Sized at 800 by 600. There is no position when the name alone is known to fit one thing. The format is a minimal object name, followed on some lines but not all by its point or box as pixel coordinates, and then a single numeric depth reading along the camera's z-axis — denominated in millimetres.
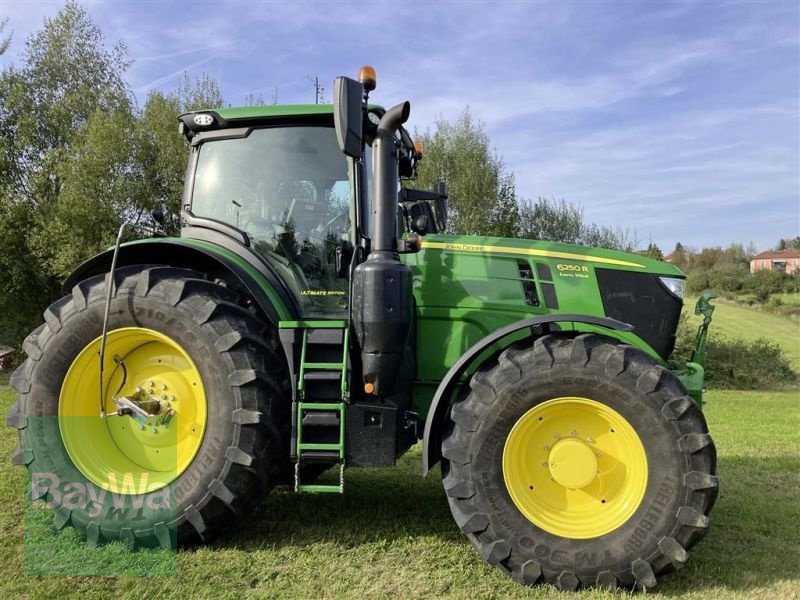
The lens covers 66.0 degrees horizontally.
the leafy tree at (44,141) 14680
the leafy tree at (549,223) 21953
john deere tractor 3160
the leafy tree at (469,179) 20469
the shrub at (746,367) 16625
